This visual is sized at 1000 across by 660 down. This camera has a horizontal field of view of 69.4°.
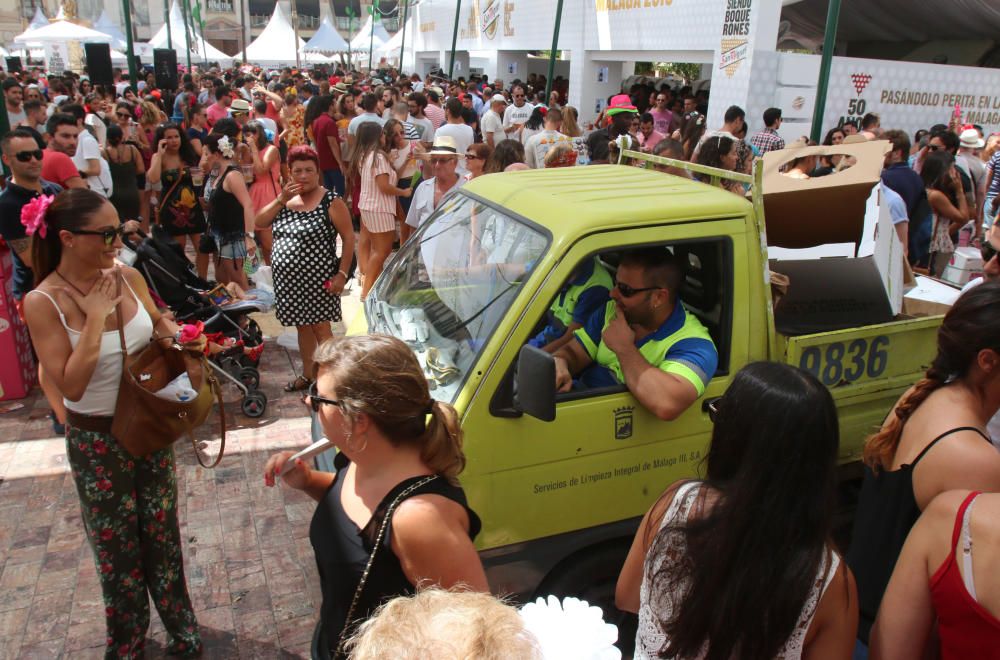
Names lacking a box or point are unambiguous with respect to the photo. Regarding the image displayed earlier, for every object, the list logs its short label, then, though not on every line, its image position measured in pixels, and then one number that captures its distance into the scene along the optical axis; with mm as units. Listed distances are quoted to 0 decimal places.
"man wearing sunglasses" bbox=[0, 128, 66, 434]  4887
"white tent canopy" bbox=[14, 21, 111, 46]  19422
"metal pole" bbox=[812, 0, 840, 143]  8383
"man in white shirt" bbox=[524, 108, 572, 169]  8227
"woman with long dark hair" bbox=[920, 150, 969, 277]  7703
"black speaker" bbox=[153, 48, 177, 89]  20888
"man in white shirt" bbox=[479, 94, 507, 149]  11914
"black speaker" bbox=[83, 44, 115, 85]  16844
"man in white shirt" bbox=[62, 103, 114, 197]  7191
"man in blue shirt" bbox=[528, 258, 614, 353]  3439
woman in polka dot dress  5070
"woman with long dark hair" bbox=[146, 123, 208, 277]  7191
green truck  2631
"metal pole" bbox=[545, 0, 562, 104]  15016
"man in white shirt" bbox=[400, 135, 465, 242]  6121
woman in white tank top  2584
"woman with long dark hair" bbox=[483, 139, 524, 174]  6309
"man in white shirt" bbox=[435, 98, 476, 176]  9234
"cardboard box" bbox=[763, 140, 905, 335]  3625
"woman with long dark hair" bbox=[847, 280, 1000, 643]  1939
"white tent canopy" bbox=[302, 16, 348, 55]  36344
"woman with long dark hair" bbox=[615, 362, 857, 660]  1567
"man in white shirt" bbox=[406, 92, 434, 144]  11000
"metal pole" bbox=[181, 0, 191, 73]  29691
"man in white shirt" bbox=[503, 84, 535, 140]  12781
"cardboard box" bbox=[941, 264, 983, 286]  6368
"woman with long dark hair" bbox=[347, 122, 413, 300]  7215
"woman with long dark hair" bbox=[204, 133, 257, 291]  6766
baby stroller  5328
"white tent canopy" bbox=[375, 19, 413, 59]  37344
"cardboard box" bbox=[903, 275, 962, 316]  4172
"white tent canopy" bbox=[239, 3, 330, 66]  35094
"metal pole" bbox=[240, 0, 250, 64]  65938
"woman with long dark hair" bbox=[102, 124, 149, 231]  7941
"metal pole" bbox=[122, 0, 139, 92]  14281
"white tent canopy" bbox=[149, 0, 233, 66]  36938
